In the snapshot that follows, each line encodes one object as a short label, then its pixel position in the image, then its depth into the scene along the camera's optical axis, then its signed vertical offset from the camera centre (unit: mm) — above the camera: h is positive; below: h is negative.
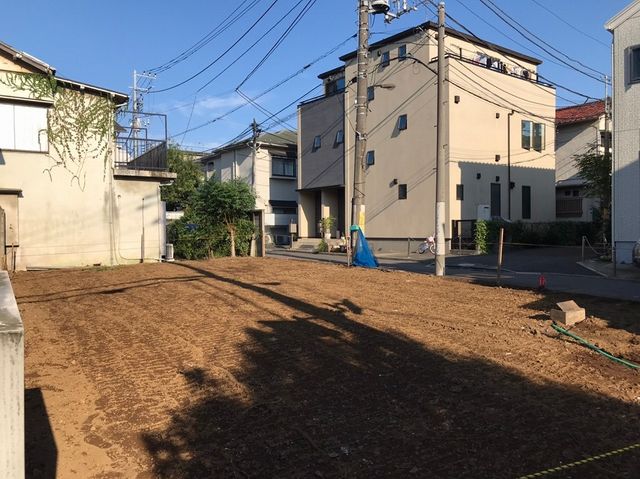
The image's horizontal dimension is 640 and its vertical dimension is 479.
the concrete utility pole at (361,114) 15977 +3663
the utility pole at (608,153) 13805 +3107
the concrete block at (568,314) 7355 -1221
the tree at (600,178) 20797 +2064
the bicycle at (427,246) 23797 -758
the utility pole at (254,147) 33969 +5766
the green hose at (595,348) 5514 -1417
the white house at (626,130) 15289 +2962
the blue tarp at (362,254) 16328 -755
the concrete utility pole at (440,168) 14141 +1742
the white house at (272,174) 36719 +4085
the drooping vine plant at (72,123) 15924 +3518
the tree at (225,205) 20203 +1032
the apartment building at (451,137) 25031 +4903
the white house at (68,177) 15578 +1786
